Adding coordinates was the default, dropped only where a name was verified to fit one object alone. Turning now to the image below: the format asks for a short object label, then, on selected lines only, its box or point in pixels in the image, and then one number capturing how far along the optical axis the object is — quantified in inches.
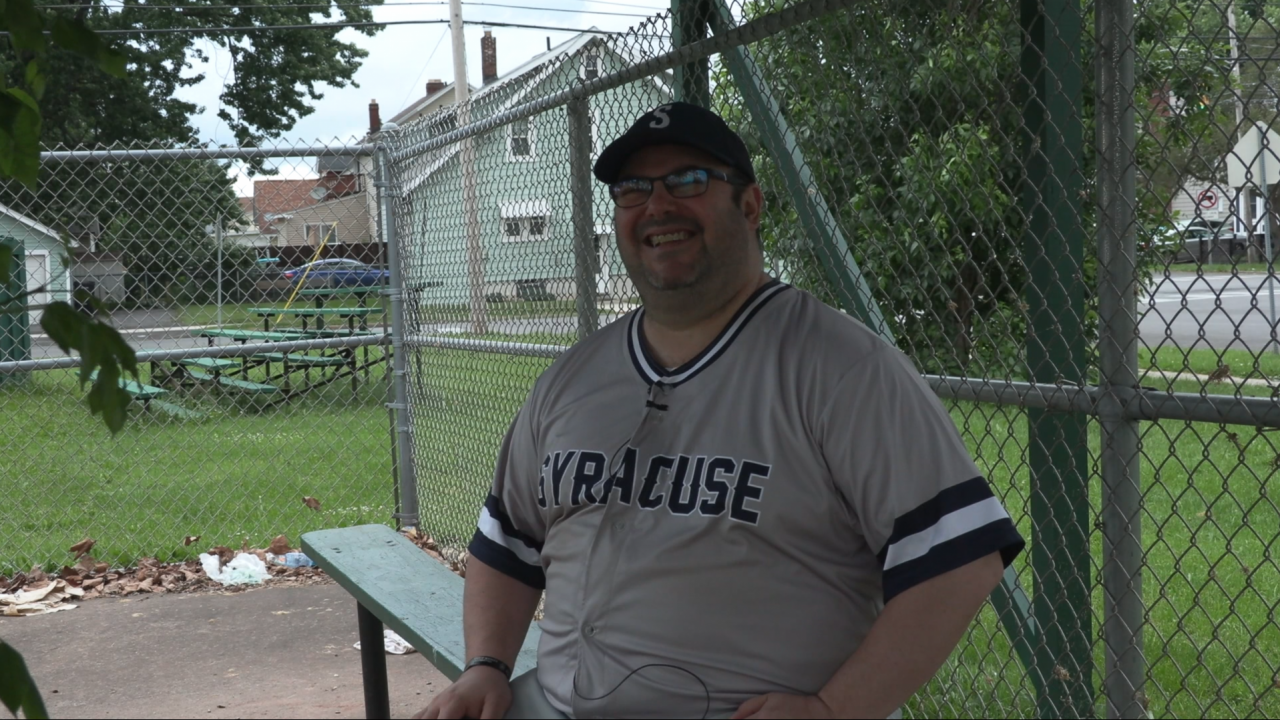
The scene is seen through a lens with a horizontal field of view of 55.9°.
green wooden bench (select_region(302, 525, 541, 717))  127.0
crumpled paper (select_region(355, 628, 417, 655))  196.4
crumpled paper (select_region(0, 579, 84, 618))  227.5
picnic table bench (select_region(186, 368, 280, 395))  410.0
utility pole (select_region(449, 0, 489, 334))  229.9
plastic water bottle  257.0
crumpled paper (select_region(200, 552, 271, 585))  246.7
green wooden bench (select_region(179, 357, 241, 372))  418.3
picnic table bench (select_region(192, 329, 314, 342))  316.8
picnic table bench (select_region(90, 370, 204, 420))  368.2
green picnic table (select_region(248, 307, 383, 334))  275.4
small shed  276.2
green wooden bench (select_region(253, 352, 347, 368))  397.8
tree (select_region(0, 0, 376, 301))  910.4
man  77.3
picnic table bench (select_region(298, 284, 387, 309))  264.4
